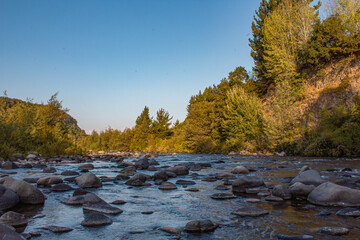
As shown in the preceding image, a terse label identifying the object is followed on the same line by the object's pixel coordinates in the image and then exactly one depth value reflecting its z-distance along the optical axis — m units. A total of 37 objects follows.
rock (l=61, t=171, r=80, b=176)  8.82
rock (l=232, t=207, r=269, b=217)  3.79
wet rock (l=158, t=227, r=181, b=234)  3.13
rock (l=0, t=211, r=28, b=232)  3.21
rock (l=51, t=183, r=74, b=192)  5.90
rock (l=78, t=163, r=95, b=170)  11.19
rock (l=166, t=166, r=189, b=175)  9.46
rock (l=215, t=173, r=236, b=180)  8.12
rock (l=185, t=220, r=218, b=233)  3.16
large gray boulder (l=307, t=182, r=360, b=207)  4.18
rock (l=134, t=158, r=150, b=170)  11.83
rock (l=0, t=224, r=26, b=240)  2.38
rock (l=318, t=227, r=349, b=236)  2.87
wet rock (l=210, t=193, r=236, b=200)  5.12
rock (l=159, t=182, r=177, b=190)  6.30
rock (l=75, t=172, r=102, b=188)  6.53
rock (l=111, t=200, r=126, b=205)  4.71
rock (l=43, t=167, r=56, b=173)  9.64
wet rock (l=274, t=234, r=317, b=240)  2.75
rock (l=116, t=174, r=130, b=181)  7.95
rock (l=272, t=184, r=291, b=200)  4.92
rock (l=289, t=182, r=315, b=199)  4.96
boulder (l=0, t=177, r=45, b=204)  4.53
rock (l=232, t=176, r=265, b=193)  5.89
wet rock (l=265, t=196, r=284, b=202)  4.75
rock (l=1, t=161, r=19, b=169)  10.38
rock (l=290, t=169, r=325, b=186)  5.93
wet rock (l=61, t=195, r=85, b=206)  4.61
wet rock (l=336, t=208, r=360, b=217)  3.59
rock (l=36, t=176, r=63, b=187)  6.57
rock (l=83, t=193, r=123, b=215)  4.07
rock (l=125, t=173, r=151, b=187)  6.86
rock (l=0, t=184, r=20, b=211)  4.11
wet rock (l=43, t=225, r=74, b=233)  3.10
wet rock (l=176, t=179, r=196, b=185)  7.11
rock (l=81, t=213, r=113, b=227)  3.39
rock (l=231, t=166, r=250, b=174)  9.36
